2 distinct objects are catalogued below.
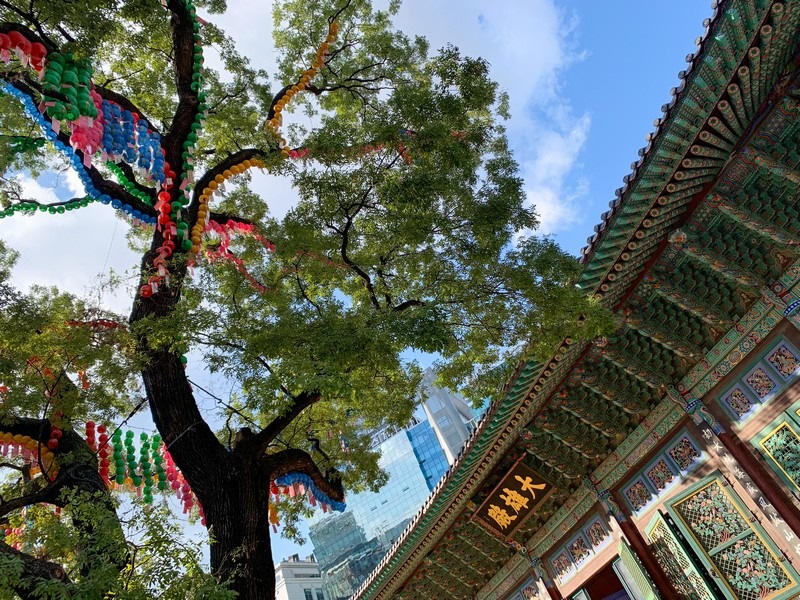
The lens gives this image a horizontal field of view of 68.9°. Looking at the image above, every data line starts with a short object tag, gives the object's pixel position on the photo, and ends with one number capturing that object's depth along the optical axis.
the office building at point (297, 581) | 46.53
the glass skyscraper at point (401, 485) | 53.34
